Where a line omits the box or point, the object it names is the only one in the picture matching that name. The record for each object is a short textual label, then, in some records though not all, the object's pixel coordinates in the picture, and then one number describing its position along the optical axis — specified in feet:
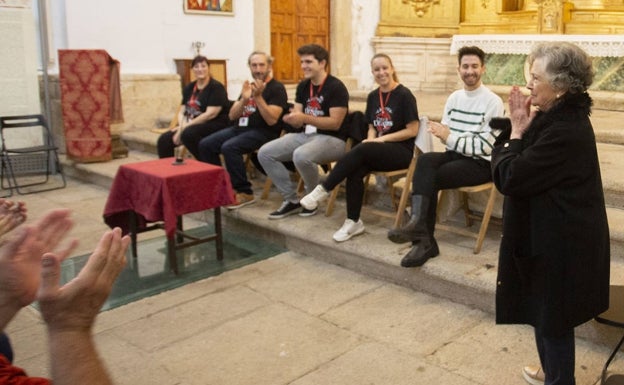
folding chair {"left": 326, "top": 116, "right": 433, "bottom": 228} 14.28
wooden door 31.48
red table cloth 13.61
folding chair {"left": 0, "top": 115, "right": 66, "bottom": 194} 21.64
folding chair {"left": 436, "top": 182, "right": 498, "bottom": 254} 13.00
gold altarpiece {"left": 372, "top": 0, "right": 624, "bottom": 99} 29.60
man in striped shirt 12.67
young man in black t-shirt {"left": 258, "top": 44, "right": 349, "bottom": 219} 15.80
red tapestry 22.95
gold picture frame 27.22
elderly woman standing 7.70
